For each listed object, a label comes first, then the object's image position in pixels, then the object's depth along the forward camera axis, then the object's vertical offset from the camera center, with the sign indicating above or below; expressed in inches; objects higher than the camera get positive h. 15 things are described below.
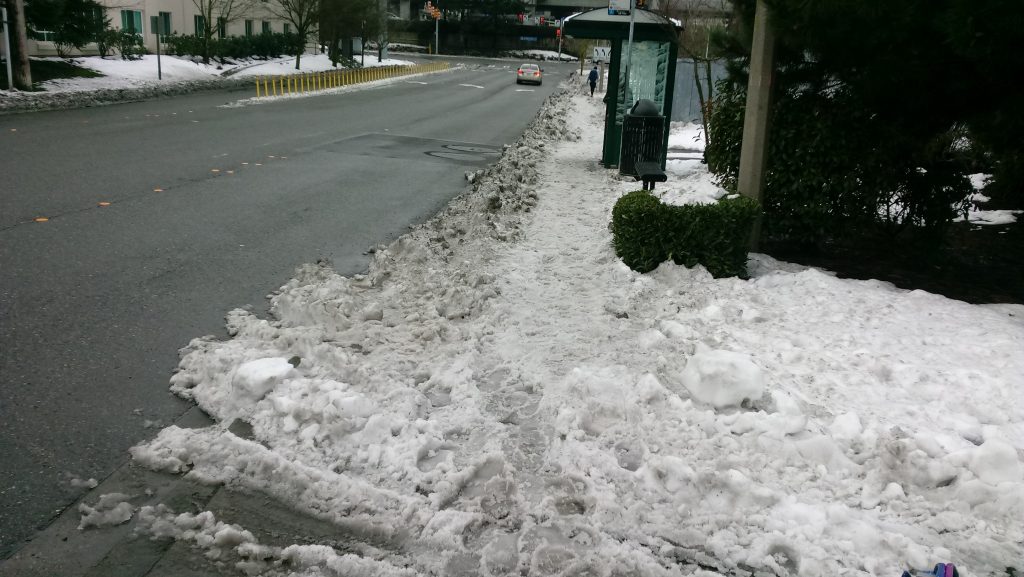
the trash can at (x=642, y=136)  509.0 -31.4
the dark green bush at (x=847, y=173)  306.8 -29.2
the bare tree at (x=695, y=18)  742.1 +64.9
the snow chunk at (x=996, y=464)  161.8 -70.3
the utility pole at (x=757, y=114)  299.1 -8.4
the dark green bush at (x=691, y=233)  288.2 -50.7
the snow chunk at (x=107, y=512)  146.0 -79.3
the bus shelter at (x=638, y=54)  564.4 +22.4
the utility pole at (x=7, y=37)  901.2 +23.5
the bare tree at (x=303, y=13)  1839.7 +131.1
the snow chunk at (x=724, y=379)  191.8 -67.2
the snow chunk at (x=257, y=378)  191.9 -71.2
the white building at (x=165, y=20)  1289.4 +93.7
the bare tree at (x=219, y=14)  1553.9 +118.3
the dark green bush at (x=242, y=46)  1555.1 +47.1
